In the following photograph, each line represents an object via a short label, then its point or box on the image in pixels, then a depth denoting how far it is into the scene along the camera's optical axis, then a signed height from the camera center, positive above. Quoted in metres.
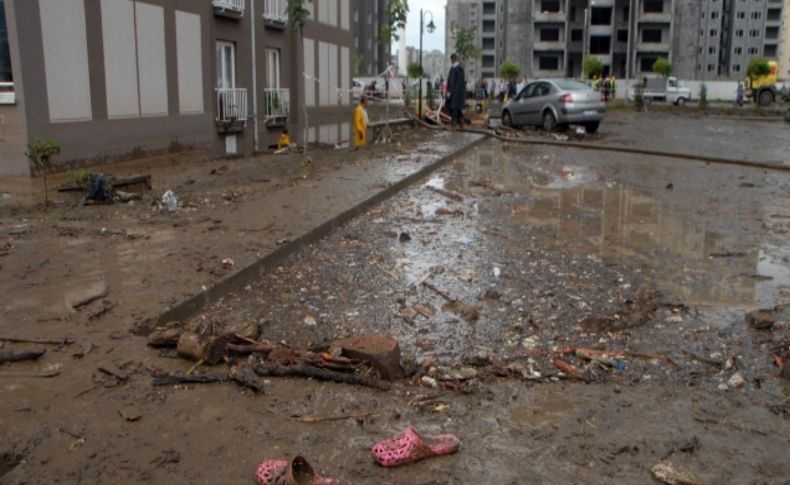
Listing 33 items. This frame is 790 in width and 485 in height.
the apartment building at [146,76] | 11.91 +0.84
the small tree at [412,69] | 48.24 +3.26
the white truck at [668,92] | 53.50 +1.73
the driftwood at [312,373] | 3.88 -1.47
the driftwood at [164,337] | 4.18 -1.35
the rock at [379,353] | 3.96 -1.38
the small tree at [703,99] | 40.32 +0.87
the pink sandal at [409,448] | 3.07 -1.51
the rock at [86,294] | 4.79 -1.28
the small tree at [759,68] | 54.84 +3.65
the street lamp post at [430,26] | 30.57 +3.84
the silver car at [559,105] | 20.48 +0.26
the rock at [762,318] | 4.94 -1.47
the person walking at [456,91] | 20.44 +0.69
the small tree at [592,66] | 68.19 +4.67
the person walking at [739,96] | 45.46 +1.16
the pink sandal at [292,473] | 2.86 -1.50
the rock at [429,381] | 3.96 -1.53
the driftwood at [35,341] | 4.14 -1.35
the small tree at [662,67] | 68.19 +4.59
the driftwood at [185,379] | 3.77 -1.45
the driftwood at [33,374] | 3.79 -1.42
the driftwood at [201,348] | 4.04 -1.36
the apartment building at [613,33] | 75.44 +9.20
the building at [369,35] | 86.88 +10.03
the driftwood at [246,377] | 3.75 -1.45
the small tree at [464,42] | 28.33 +2.93
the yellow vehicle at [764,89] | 44.51 +1.68
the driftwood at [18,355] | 3.93 -1.37
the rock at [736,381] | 4.04 -1.56
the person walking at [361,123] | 17.19 -0.23
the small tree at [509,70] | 69.31 +4.36
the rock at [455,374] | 4.07 -1.54
